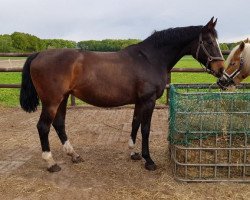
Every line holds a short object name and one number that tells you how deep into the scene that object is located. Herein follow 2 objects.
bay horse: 4.25
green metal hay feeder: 3.84
